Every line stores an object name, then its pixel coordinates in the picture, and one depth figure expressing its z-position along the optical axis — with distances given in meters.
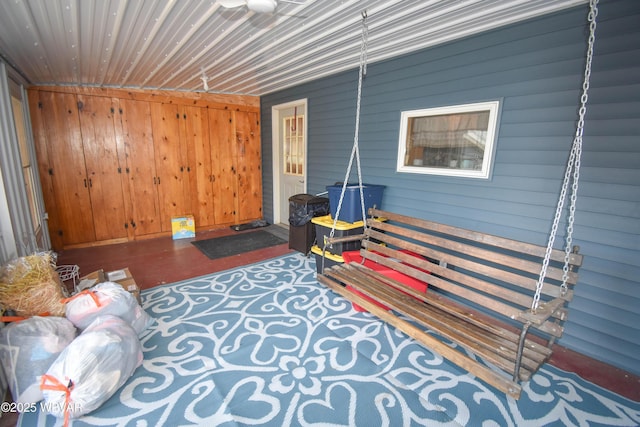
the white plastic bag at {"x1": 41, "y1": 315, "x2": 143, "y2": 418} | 1.58
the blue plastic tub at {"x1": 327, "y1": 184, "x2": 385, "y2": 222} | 3.30
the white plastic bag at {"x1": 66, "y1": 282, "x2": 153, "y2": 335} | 2.07
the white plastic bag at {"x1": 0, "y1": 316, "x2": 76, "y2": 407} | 1.70
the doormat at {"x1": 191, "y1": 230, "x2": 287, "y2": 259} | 4.37
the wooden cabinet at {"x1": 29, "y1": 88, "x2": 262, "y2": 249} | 4.26
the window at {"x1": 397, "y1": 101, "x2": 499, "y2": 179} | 2.69
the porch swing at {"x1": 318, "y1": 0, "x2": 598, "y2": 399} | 1.64
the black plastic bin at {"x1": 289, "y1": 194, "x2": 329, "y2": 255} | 4.05
